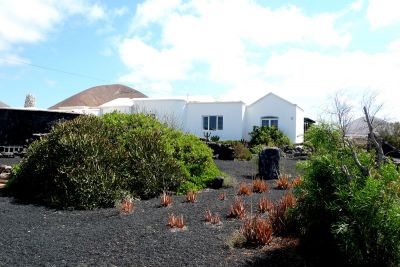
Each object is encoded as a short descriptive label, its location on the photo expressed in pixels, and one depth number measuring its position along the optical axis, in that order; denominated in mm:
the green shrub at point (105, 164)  8008
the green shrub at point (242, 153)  17864
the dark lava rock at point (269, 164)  11453
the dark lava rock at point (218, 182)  9875
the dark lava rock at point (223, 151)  17500
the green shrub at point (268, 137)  23734
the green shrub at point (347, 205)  3863
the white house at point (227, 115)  27328
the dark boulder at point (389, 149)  19584
